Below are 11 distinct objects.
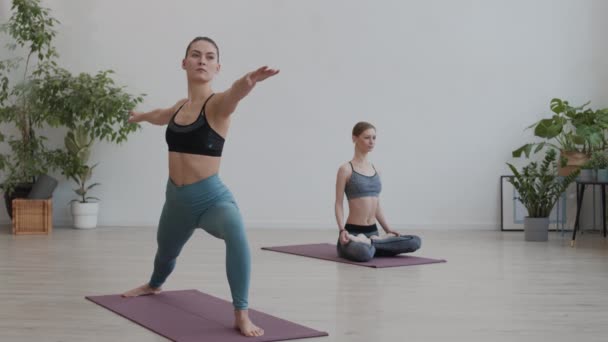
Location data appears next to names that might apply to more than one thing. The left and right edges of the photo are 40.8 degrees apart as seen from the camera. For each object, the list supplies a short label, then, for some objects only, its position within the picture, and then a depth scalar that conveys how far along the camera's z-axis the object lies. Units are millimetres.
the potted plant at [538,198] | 6781
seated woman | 5422
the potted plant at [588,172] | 6695
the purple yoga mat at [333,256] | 5152
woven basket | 7086
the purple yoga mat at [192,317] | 3057
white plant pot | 7648
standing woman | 3156
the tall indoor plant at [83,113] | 7344
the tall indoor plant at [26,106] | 7312
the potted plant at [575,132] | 7184
